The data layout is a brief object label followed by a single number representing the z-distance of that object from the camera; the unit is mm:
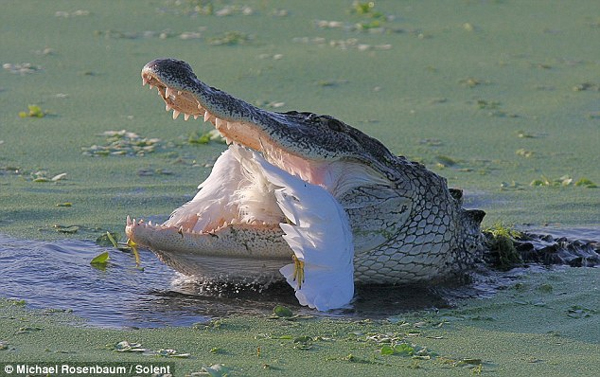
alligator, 9523
